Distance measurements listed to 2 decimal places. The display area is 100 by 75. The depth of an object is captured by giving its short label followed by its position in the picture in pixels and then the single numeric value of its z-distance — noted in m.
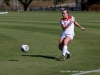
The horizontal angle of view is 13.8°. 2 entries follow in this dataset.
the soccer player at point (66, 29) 14.12
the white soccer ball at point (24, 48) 14.39
